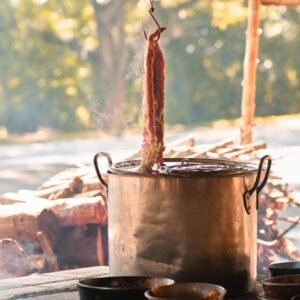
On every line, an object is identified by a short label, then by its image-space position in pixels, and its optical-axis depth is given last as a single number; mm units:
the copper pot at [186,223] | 3248
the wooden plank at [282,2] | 5704
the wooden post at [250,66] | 5732
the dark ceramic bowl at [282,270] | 3531
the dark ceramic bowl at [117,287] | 3026
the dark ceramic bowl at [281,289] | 3114
